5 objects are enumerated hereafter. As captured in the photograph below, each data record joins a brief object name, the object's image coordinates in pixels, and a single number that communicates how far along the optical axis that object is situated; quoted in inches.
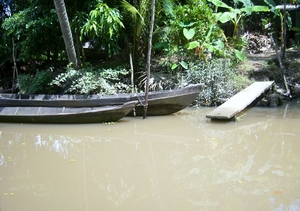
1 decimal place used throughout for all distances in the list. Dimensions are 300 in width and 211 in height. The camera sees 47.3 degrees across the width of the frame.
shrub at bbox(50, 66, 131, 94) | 311.7
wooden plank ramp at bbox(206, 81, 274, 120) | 247.6
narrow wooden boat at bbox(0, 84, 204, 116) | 271.0
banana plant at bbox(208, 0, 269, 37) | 335.3
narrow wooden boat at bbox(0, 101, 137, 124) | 262.4
